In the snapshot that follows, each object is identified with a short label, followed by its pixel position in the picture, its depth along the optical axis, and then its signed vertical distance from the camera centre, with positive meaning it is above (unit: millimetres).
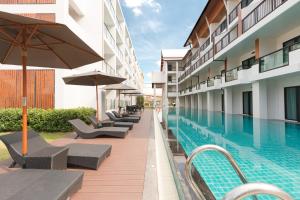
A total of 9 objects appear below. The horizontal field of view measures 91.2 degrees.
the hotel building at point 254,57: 8440 +3872
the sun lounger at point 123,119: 8187 -953
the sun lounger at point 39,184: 1735 -1072
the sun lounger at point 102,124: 6223 -951
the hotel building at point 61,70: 8163 +2757
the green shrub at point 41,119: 6569 -702
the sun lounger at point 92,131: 5118 -1021
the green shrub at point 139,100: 30154 +514
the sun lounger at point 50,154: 2513 -992
